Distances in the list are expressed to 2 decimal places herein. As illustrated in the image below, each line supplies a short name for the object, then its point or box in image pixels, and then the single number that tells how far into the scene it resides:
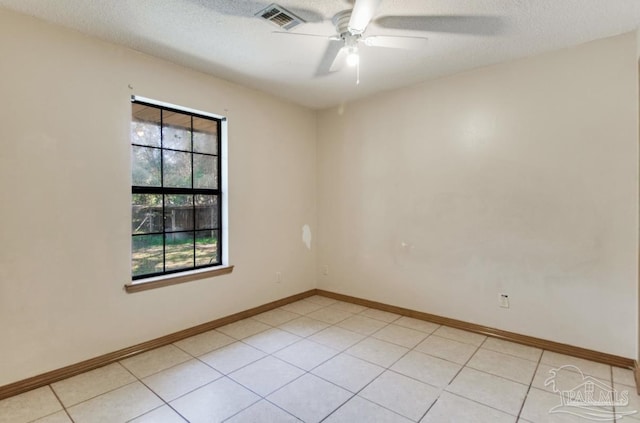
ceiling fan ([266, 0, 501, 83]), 2.09
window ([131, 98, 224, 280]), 2.77
